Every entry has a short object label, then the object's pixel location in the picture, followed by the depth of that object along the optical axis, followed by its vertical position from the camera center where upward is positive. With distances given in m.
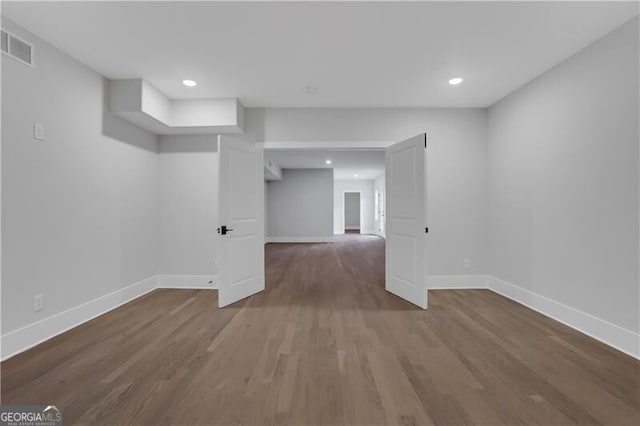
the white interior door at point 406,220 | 3.23 -0.13
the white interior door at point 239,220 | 3.28 -0.13
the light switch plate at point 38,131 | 2.33 +0.69
